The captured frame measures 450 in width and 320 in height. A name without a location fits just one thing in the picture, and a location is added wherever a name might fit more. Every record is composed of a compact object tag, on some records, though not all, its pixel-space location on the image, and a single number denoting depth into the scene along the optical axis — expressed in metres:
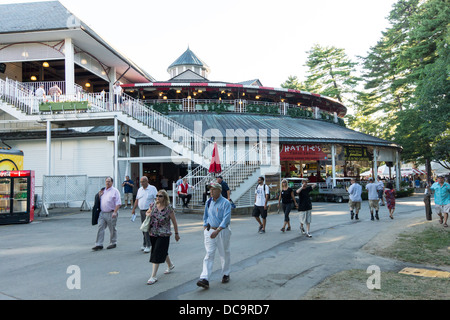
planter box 18.59
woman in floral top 5.63
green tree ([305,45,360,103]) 44.47
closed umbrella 15.00
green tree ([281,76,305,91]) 55.00
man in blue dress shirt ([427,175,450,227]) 10.77
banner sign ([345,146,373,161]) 25.74
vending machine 13.02
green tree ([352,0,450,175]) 16.08
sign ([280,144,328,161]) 22.81
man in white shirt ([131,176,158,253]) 8.33
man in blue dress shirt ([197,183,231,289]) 5.42
